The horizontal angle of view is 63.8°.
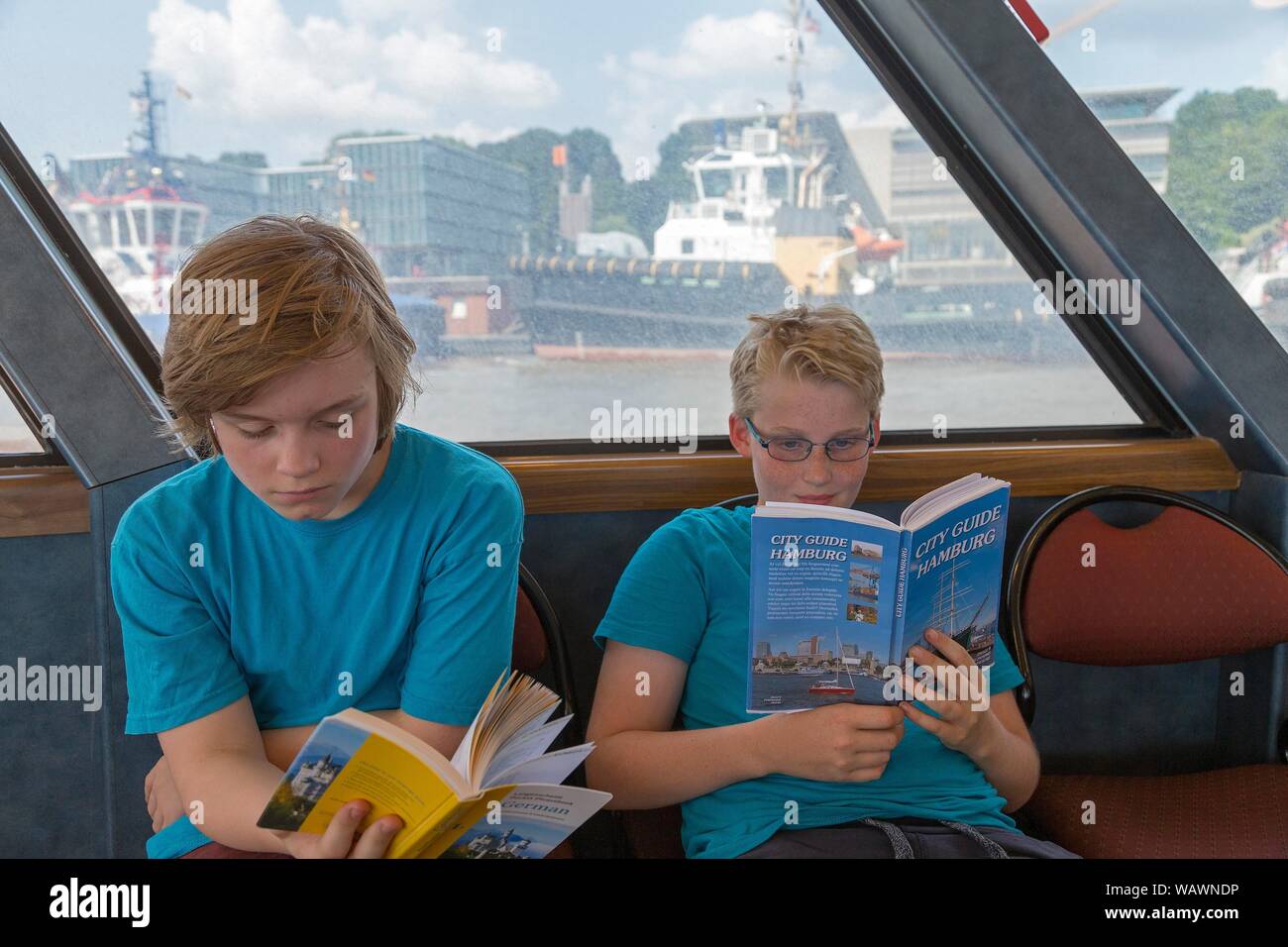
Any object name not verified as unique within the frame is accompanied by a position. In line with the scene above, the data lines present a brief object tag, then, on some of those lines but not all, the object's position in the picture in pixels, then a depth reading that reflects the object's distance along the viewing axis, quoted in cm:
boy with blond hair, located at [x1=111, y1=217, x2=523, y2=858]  131
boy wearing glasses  152
